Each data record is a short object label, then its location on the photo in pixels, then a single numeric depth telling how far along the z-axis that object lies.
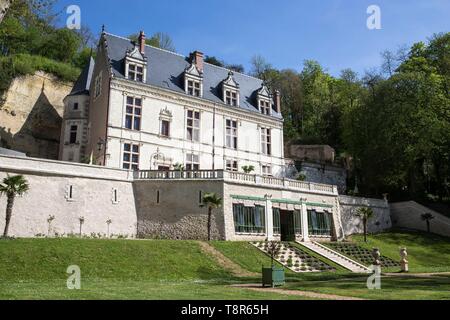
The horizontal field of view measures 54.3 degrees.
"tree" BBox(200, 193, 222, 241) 27.34
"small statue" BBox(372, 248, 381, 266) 23.89
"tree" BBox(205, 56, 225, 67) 69.33
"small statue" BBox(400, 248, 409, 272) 23.87
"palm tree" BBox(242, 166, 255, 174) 34.72
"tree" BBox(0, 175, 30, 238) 22.39
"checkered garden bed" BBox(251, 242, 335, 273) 25.34
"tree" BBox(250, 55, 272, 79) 71.50
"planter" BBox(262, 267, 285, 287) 15.70
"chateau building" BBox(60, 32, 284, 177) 33.25
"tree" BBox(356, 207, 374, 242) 36.00
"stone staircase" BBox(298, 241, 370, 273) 26.67
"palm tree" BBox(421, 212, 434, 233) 40.72
